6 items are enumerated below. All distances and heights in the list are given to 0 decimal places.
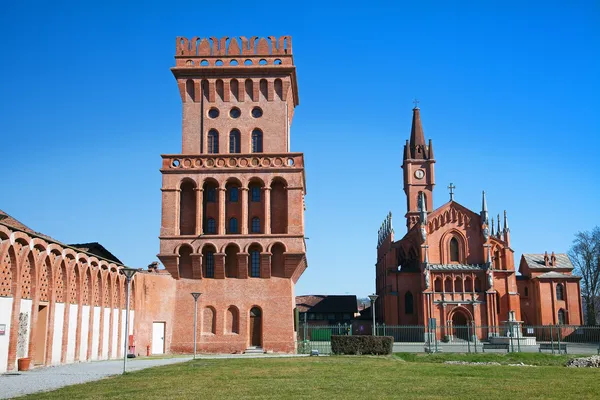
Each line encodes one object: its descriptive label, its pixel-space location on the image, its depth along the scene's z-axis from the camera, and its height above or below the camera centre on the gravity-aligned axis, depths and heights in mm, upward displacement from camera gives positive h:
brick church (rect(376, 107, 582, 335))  72062 +4353
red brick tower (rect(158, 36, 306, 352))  43188 +8058
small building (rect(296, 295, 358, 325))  88250 +930
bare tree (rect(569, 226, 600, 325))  80875 +5788
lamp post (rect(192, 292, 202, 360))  38619 +558
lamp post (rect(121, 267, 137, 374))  26141 +1805
